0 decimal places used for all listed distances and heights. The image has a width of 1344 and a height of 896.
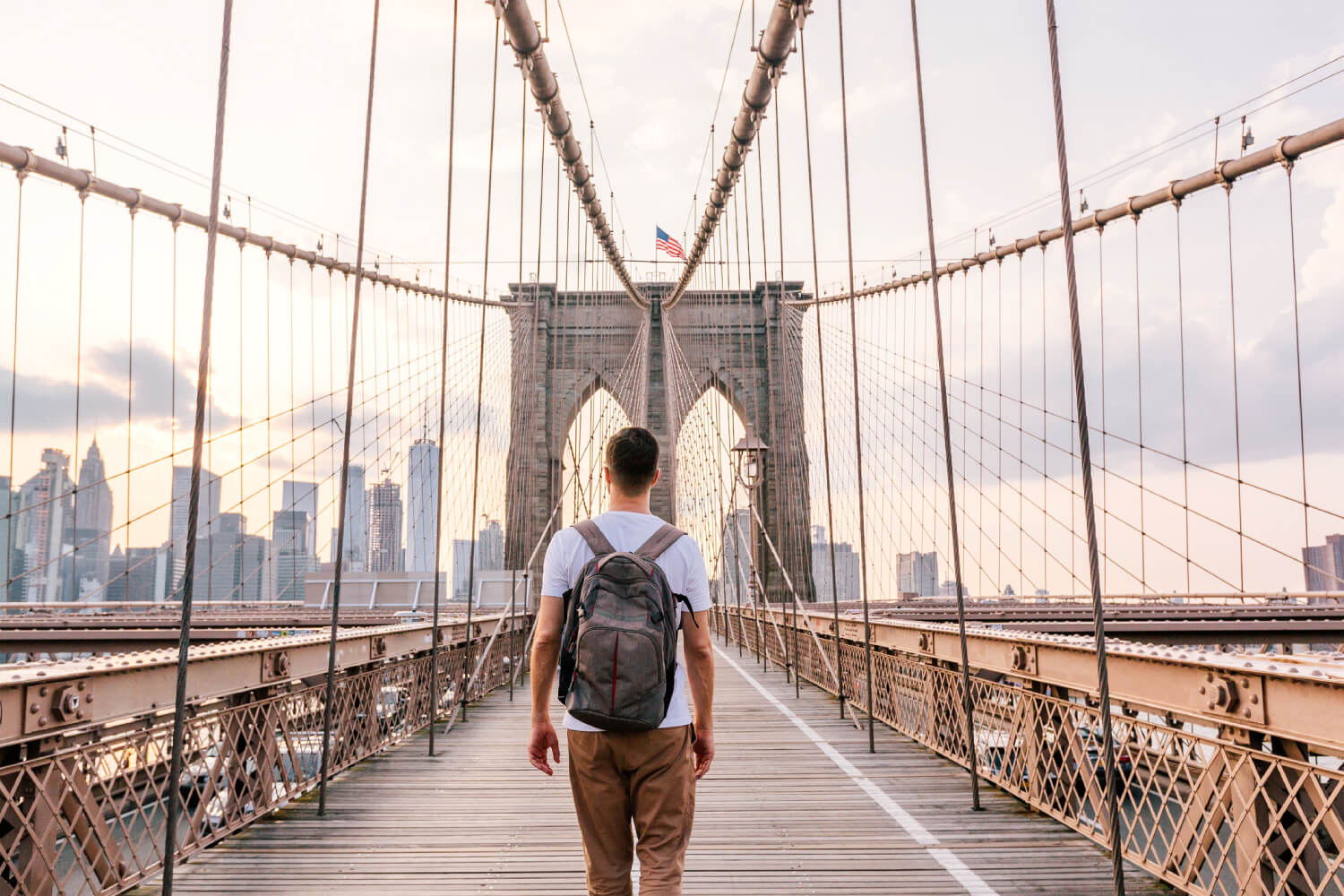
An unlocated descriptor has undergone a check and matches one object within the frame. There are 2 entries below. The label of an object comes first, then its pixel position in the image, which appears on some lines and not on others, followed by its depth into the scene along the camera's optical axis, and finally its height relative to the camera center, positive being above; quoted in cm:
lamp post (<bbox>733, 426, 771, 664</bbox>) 1235 +145
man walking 186 -20
